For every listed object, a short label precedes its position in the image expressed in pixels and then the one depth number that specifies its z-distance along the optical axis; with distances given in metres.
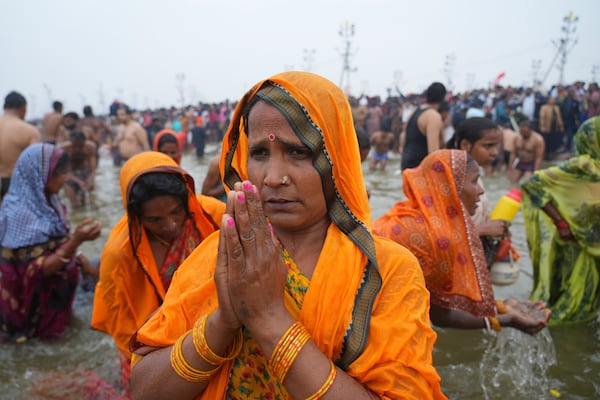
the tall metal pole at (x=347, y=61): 44.54
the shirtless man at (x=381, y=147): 14.59
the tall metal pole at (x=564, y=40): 41.25
